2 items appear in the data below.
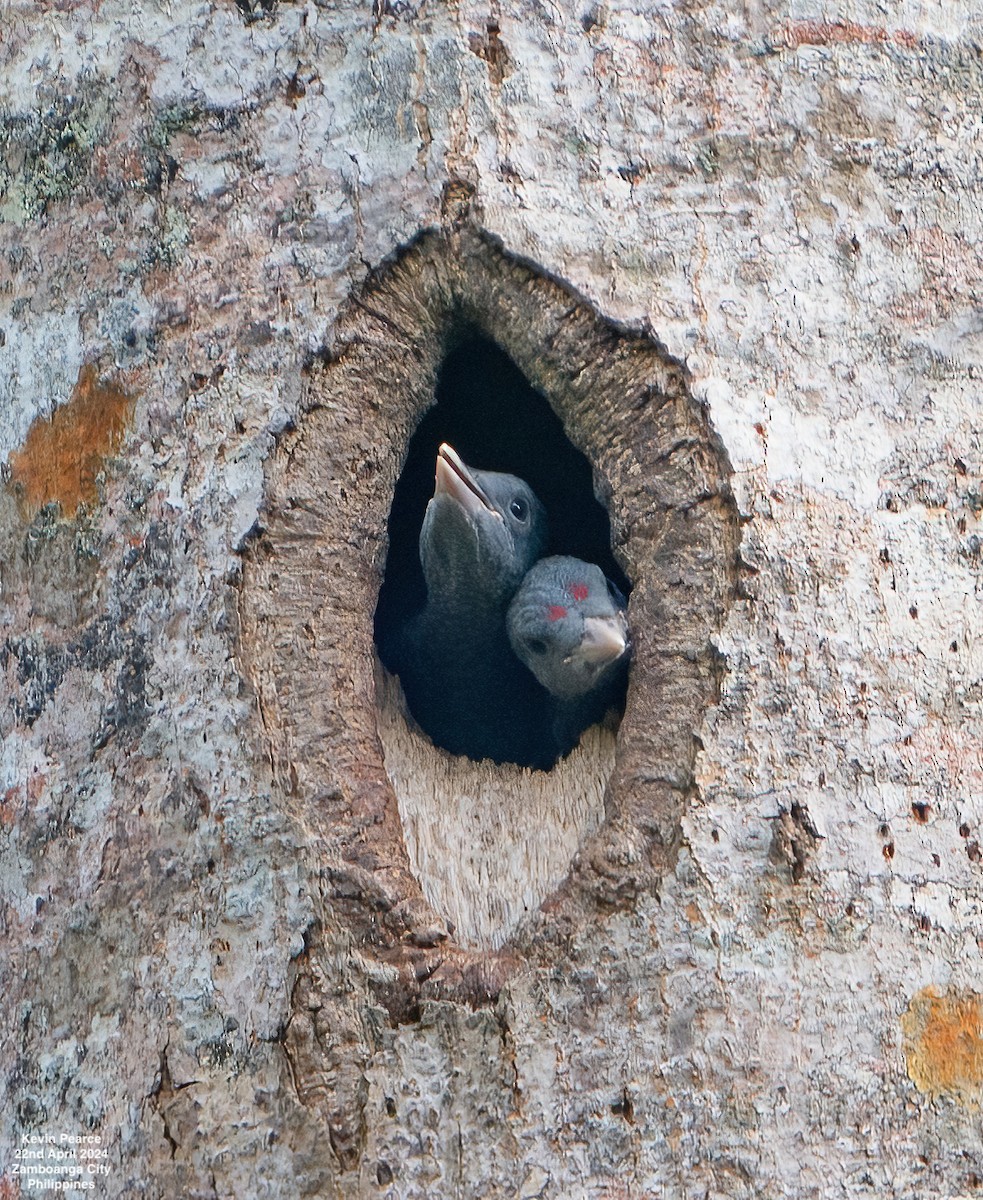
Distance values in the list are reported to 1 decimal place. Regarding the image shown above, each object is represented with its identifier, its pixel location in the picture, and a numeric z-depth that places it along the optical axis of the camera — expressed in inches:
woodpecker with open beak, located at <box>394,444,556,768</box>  292.5
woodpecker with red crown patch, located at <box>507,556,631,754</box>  272.1
